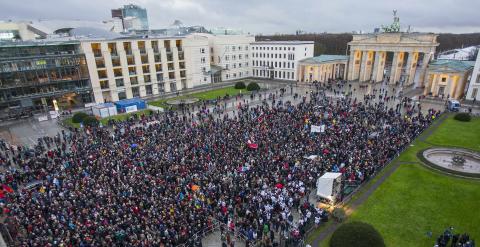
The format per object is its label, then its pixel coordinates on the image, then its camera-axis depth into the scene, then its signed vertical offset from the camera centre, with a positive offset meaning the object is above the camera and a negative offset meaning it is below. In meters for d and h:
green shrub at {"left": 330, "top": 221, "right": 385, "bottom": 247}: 15.03 -10.19
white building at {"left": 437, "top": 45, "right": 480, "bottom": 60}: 72.31 -4.15
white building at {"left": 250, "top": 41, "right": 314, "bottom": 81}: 74.25 -4.04
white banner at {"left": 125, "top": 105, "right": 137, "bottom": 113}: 48.83 -10.79
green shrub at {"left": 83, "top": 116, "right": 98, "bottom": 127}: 39.53 -10.36
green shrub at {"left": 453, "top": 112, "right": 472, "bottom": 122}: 38.84 -10.30
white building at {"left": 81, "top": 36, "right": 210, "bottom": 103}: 54.34 -4.55
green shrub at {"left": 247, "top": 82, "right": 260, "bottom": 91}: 63.00 -9.63
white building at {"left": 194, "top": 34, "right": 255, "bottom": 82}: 76.88 -3.56
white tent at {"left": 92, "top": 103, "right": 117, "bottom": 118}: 46.34 -10.42
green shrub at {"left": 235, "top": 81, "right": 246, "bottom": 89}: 65.66 -9.61
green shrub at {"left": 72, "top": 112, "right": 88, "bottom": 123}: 42.19 -10.34
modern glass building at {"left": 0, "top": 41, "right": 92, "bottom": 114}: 45.47 -5.09
